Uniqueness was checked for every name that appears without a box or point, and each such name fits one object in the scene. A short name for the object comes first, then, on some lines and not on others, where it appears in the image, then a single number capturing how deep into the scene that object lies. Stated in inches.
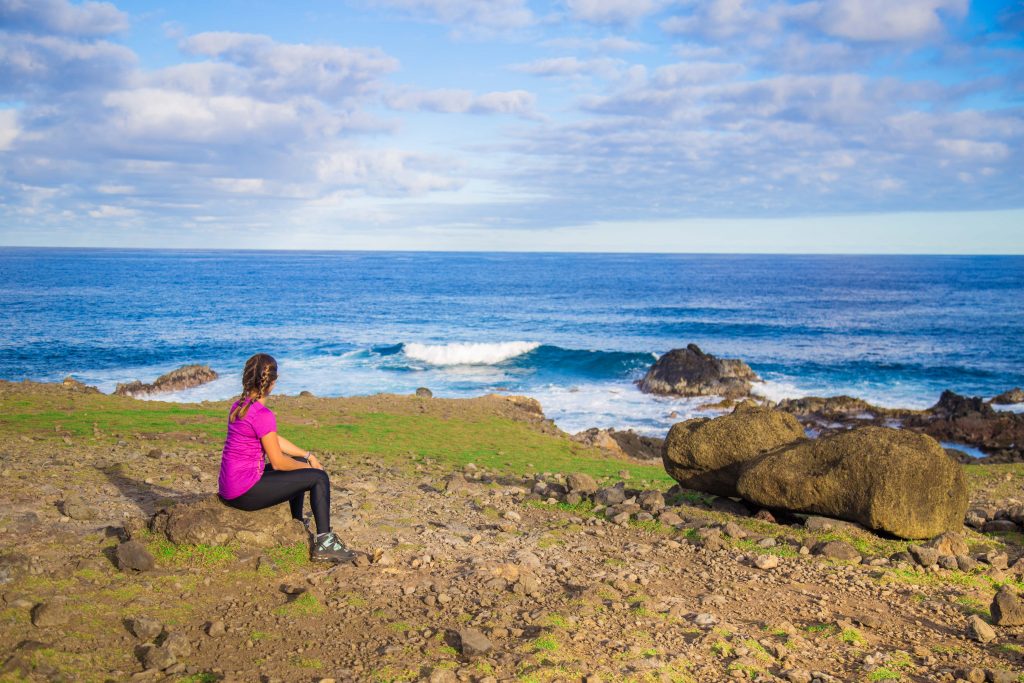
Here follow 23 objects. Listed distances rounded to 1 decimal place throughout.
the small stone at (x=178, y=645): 246.4
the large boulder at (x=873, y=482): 398.3
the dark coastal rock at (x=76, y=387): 1045.3
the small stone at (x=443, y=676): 236.7
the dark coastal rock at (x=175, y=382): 1453.0
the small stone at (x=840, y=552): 371.6
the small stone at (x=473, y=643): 256.2
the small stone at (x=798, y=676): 251.4
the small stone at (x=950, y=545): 379.9
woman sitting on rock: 310.2
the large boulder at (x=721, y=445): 463.2
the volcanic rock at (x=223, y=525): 319.9
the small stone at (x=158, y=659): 239.5
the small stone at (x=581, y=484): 483.5
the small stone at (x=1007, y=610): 297.9
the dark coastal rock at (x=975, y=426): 1085.8
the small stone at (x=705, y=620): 292.3
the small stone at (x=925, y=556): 364.5
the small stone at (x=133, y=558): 302.2
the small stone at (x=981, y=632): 287.1
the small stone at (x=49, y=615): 256.1
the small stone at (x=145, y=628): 258.8
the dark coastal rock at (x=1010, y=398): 1477.1
